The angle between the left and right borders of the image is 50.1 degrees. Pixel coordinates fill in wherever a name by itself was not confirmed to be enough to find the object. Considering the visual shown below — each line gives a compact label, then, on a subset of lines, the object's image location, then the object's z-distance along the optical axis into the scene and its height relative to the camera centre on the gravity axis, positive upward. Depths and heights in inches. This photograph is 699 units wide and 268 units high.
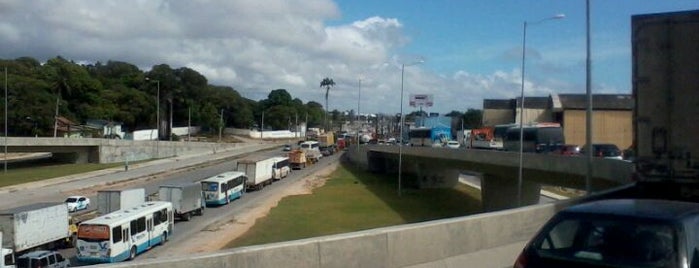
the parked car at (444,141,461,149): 3300.0 -49.5
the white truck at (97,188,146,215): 1635.1 -157.7
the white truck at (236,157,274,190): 2600.9 -144.1
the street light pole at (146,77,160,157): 4235.0 +21.6
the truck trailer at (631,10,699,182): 690.8 +41.5
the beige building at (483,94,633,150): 3245.6 +100.1
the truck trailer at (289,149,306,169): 3577.8 -133.9
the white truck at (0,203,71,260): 1245.1 -173.2
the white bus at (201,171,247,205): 2121.1 -169.6
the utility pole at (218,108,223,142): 5836.6 +7.0
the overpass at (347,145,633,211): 1234.4 -86.1
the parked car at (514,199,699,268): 242.1 -35.1
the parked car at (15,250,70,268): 1061.3 -191.3
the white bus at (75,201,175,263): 1195.3 -177.8
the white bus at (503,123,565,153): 2123.5 -9.1
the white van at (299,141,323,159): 3993.6 -95.9
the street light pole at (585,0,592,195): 924.6 +49.2
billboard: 3038.9 +130.3
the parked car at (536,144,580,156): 1817.2 -38.0
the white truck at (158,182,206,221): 1784.0 -163.3
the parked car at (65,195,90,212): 1920.9 -194.5
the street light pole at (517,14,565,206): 1550.0 -61.9
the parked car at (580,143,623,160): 1583.4 -34.9
